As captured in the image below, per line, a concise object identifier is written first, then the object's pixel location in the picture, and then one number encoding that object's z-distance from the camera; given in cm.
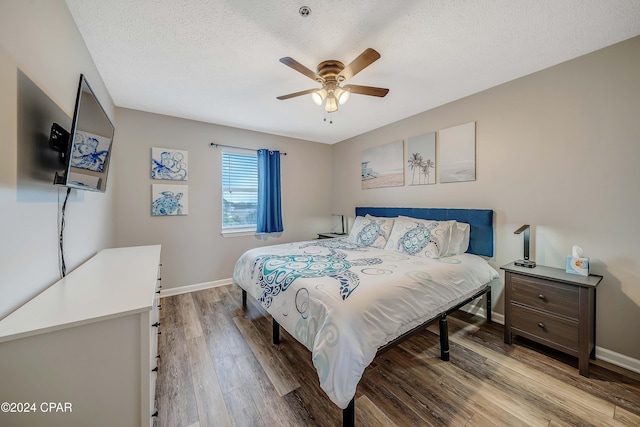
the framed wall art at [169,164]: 321
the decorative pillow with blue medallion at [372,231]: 306
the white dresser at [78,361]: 81
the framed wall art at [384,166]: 359
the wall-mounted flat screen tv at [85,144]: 129
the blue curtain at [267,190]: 400
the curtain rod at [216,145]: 361
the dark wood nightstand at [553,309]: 179
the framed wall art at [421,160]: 315
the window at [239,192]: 383
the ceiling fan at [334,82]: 180
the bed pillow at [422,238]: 251
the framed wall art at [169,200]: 323
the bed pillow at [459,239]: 262
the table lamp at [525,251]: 224
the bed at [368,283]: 135
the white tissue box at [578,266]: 193
